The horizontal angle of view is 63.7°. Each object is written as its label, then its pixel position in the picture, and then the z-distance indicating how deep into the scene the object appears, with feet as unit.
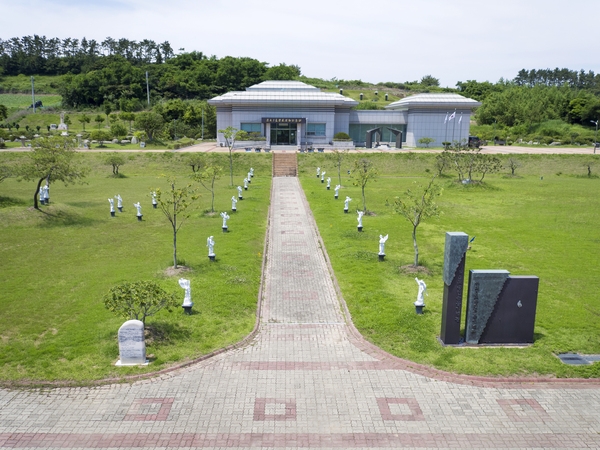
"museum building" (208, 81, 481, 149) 173.58
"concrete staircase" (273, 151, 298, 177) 134.10
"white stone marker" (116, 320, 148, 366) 32.07
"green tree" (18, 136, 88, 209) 73.97
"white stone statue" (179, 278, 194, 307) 39.34
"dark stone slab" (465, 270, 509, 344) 35.01
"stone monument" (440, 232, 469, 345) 34.78
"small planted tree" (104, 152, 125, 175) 124.67
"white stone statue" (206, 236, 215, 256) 53.42
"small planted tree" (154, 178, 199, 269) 50.59
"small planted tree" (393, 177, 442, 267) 53.31
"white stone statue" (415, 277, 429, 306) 40.34
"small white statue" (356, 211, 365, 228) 68.24
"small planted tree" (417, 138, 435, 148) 175.52
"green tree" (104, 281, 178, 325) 34.06
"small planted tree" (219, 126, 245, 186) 159.74
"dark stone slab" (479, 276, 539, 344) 35.47
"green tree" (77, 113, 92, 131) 217.77
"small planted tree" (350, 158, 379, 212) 83.99
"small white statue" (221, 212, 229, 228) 66.28
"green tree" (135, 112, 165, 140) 173.88
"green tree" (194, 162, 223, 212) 73.49
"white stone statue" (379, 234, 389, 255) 54.67
